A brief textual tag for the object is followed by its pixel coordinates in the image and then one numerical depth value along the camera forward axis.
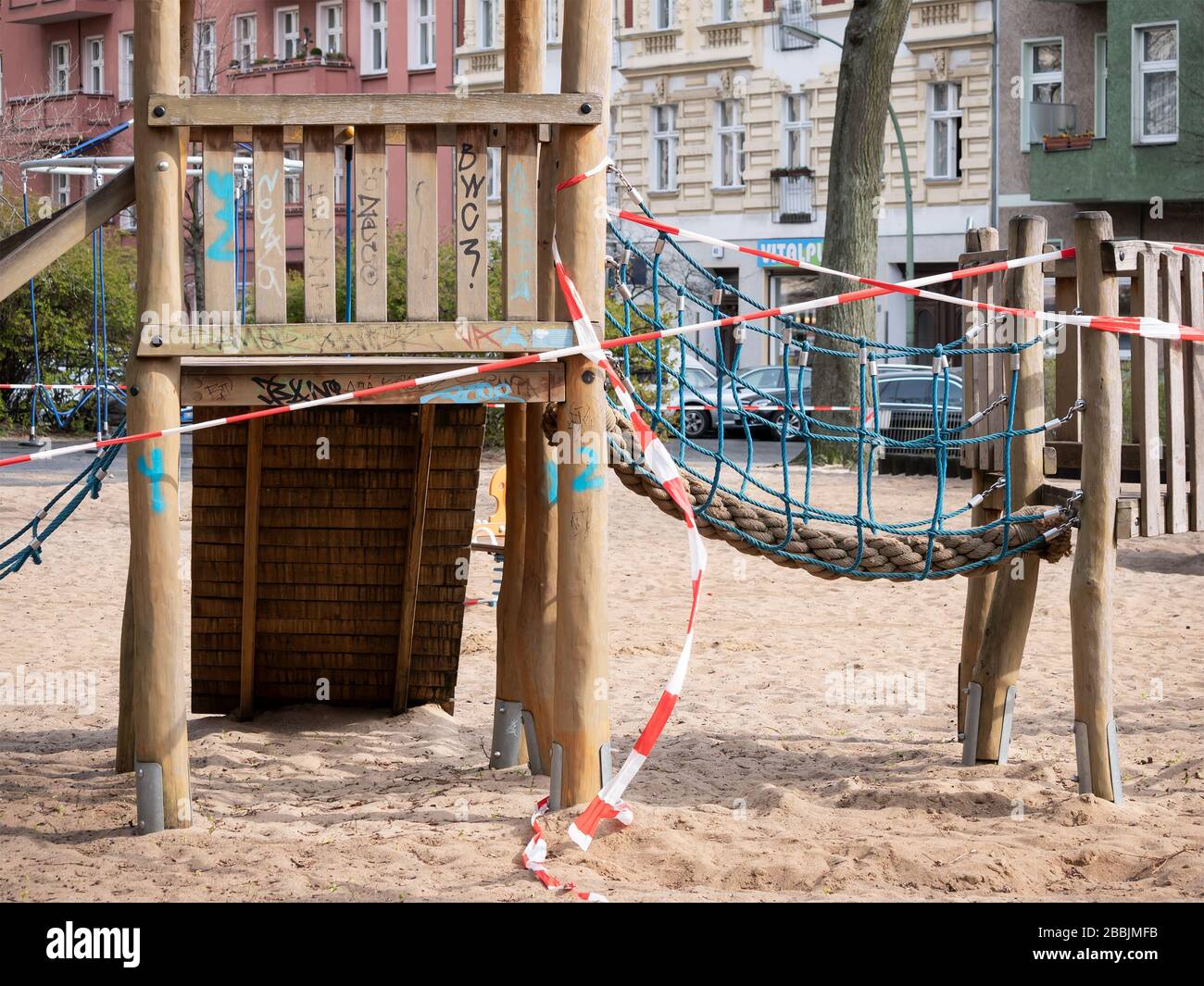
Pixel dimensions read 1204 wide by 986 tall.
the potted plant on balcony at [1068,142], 31.23
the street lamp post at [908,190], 31.31
